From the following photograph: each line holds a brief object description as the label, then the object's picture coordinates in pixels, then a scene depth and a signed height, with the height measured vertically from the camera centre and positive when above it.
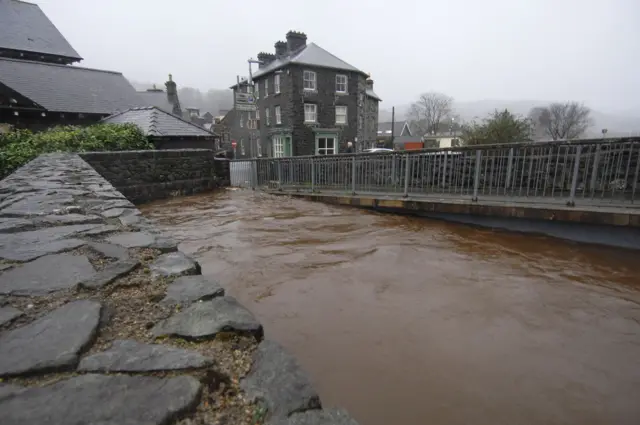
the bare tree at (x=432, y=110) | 76.06 +10.84
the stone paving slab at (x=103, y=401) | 0.86 -0.70
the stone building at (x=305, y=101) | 25.39 +4.56
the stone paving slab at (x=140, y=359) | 1.09 -0.72
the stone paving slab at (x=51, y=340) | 1.05 -0.67
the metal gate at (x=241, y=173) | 11.73 -0.62
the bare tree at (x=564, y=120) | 52.56 +6.06
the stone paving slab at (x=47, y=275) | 1.57 -0.63
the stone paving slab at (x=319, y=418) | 0.96 -0.80
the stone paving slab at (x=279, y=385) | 1.02 -0.78
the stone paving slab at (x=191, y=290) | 1.61 -0.70
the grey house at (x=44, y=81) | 14.70 +4.19
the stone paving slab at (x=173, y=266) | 1.91 -0.67
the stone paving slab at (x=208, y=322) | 1.36 -0.73
